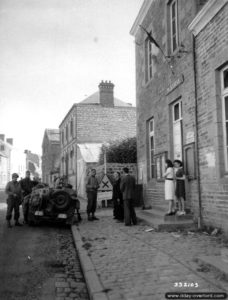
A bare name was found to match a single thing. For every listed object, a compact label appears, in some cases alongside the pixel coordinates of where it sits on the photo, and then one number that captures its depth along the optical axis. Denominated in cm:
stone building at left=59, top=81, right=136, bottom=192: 2823
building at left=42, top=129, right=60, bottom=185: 4538
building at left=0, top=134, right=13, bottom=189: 6844
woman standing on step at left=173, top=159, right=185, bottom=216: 922
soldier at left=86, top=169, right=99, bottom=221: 1205
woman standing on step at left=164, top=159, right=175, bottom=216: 932
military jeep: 1055
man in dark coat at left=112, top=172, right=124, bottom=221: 1173
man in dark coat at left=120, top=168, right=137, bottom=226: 1038
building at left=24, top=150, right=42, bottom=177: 9331
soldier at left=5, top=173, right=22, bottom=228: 1089
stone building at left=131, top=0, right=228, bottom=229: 813
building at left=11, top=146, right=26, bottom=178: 8162
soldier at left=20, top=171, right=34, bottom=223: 1253
